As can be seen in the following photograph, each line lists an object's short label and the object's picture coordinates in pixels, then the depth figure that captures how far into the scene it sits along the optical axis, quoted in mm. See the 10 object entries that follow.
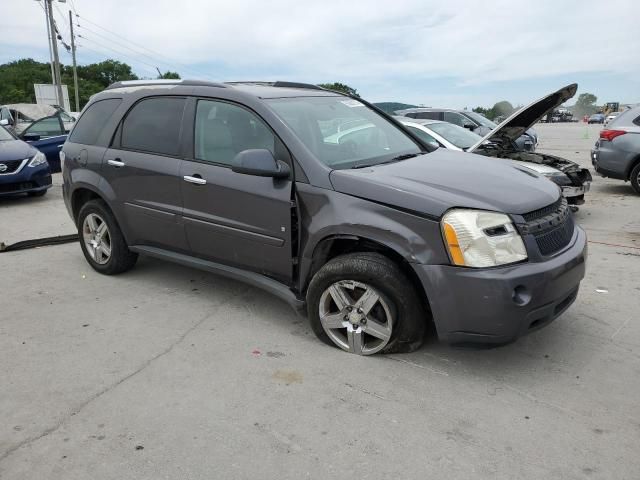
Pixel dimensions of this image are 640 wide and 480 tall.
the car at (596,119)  69250
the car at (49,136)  11539
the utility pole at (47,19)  30195
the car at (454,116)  13873
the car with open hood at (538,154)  6961
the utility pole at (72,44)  41562
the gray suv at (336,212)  3084
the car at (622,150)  9266
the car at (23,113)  14383
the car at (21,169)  8930
